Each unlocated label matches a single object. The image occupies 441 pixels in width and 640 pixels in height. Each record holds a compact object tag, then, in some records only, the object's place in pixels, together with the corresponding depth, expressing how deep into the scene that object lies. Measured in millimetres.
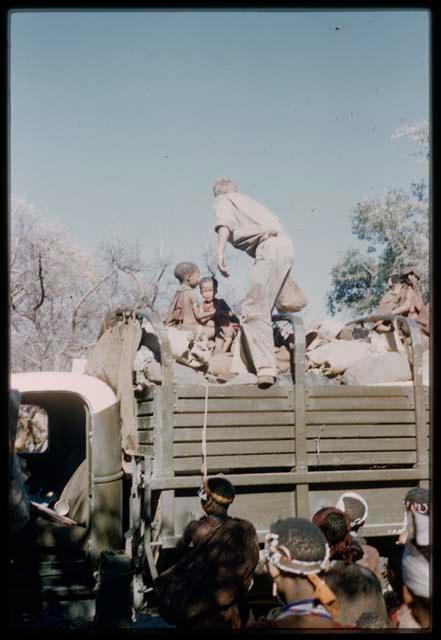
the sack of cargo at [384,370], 5504
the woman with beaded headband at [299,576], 2521
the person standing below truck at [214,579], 3680
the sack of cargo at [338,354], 5832
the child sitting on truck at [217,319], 6359
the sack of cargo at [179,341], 5711
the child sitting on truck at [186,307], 6617
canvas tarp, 5312
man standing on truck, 5598
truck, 4867
